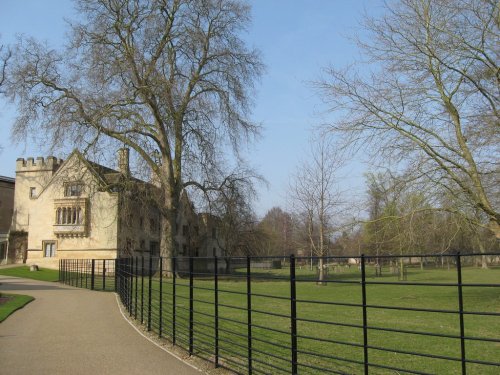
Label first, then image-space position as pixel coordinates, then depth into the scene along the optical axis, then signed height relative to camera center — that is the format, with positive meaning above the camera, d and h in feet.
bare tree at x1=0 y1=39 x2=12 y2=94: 158.09 +56.71
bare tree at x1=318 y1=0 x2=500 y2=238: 53.52 +14.13
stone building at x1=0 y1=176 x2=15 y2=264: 232.32 +21.34
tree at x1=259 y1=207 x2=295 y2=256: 189.26 +4.06
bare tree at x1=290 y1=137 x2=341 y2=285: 127.21 +7.92
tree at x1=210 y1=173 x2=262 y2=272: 135.23 +10.31
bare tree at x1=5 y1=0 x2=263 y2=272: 111.14 +35.73
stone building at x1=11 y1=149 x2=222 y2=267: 165.58 +6.44
